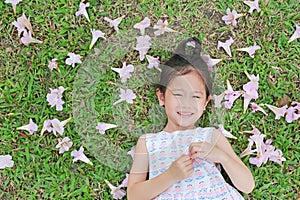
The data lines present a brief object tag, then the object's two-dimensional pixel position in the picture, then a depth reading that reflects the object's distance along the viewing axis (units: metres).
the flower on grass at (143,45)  2.28
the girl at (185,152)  2.08
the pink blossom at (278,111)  2.28
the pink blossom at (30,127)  2.25
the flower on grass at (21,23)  2.28
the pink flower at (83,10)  2.28
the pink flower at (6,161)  2.26
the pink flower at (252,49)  2.31
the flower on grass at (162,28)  2.29
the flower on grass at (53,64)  2.27
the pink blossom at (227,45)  2.31
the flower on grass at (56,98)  2.26
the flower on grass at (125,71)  2.27
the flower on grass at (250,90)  2.28
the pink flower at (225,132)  2.25
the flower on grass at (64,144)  2.25
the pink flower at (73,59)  2.27
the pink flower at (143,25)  2.29
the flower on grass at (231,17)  2.32
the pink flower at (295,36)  2.32
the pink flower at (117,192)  2.24
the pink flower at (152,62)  2.27
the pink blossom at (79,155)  2.25
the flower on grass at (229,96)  2.28
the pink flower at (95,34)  2.28
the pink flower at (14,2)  2.28
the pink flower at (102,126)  2.26
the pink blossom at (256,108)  2.28
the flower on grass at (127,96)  2.27
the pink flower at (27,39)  2.28
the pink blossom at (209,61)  2.26
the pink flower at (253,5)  2.32
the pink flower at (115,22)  2.29
